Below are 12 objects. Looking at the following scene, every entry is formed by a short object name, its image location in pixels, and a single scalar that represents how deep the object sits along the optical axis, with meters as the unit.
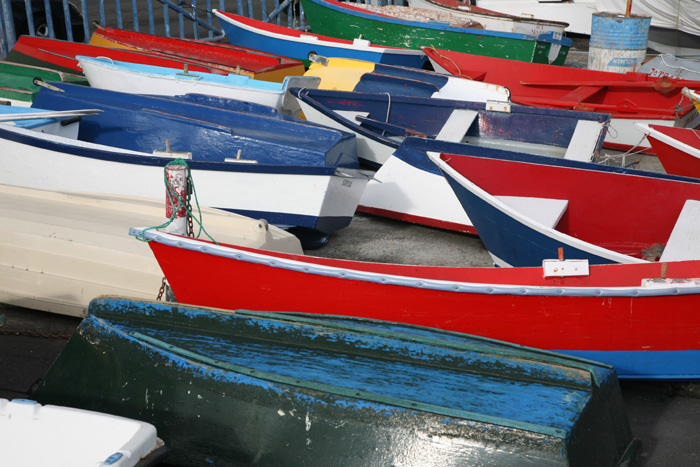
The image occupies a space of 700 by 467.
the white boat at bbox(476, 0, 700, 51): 13.44
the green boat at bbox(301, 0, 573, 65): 9.87
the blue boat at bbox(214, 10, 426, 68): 9.10
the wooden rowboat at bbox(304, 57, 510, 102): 7.47
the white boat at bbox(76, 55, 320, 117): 6.77
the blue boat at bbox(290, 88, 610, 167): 6.39
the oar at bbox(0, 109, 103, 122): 5.34
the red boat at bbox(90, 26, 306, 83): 8.42
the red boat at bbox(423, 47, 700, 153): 7.73
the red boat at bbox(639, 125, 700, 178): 5.48
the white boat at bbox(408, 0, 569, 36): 10.95
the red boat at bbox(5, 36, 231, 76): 7.88
